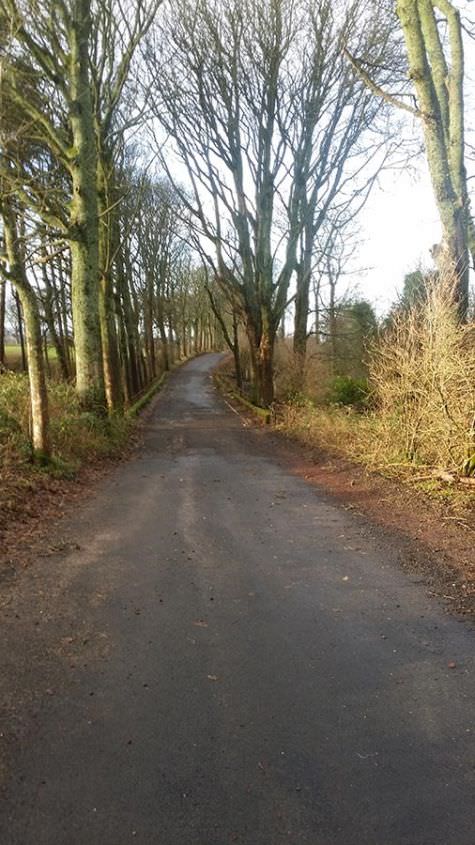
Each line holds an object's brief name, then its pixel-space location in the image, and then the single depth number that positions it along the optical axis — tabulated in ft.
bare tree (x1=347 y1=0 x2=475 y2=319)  35.47
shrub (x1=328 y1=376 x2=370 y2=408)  62.34
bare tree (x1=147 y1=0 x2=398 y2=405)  60.29
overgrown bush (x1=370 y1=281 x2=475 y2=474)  29.50
